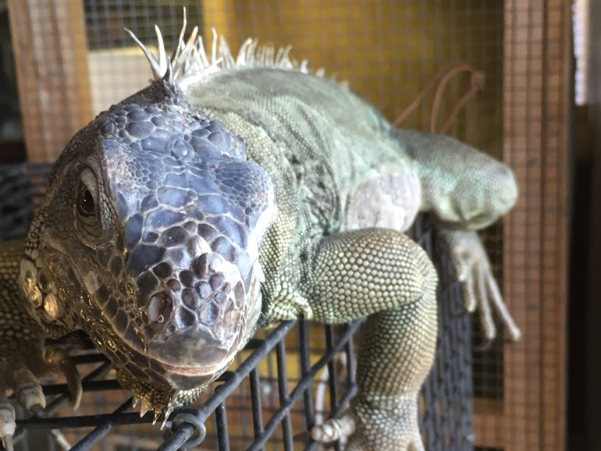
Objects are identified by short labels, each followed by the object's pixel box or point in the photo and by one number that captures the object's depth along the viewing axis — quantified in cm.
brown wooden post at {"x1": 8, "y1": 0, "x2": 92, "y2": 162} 47
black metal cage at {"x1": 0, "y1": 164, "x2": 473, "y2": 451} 19
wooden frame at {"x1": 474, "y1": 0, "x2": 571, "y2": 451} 43
